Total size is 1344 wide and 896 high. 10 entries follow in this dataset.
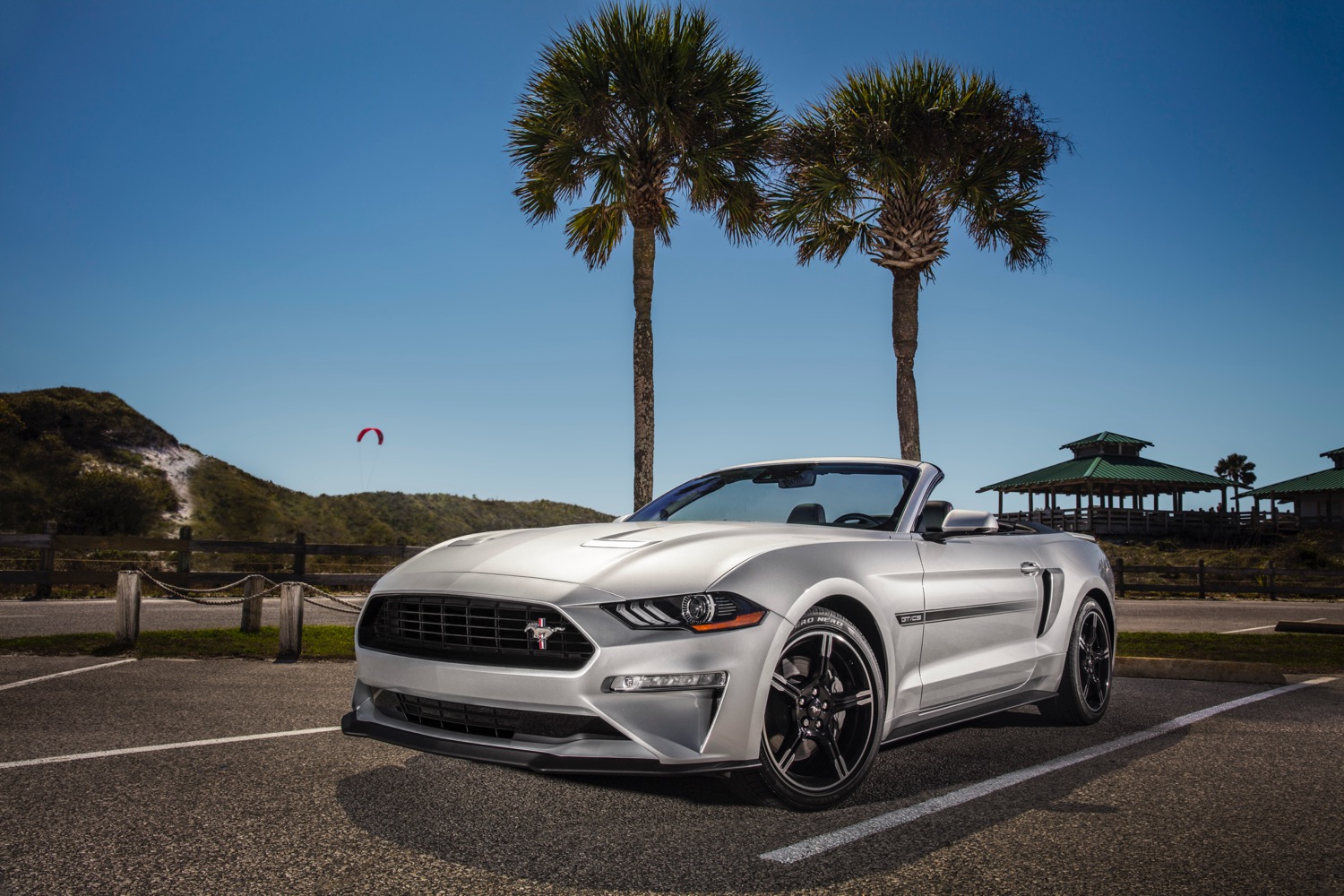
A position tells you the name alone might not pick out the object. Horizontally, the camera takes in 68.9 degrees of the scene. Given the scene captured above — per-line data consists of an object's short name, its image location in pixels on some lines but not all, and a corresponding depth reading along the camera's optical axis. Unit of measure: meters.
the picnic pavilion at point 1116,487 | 43.50
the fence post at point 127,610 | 9.83
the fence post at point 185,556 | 17.43
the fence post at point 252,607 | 11.55
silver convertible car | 3.42
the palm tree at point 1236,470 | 76.94
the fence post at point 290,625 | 9.42
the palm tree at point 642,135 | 15.08
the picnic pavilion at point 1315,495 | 46.44
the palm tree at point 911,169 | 15.98
